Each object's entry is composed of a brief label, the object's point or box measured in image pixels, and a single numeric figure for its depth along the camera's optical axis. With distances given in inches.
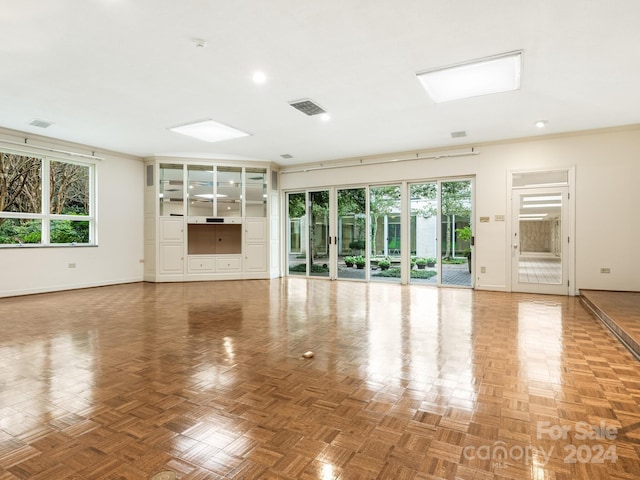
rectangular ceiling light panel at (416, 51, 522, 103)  156.2
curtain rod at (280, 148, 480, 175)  293.0
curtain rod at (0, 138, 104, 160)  255.0
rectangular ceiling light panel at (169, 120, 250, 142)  247.6
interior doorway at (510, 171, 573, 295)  261.7
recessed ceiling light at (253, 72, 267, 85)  167.5
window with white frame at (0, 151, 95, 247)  259.4
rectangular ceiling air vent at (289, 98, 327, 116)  203.0
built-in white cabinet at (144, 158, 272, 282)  339.6
